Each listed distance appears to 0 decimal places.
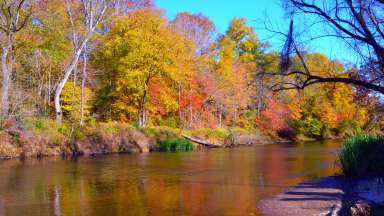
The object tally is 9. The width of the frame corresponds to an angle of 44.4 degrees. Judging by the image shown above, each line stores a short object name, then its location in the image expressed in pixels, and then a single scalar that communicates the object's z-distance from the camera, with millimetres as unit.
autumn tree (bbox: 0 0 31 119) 32344
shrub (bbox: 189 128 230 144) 42031
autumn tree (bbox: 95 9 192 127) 39875
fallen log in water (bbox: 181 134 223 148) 39891
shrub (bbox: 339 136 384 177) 16859
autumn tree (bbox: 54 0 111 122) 36281
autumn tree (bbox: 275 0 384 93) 12281
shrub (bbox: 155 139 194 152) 36469
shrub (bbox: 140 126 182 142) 37462
